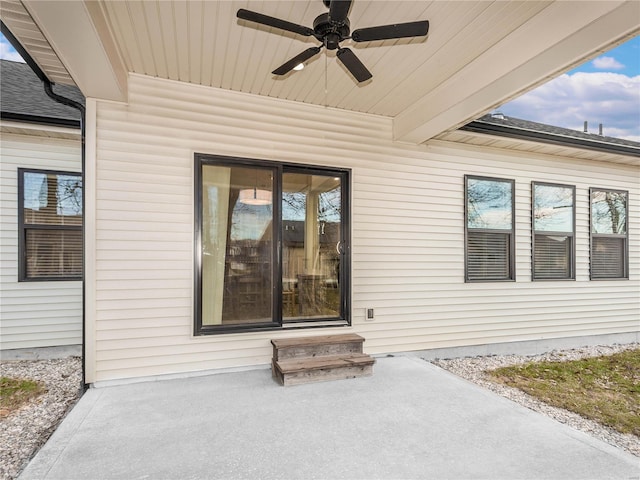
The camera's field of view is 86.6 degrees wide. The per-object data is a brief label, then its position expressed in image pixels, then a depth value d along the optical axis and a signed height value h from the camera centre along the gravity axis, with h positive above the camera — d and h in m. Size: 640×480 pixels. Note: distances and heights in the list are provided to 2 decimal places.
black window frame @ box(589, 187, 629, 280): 5.64 +0.13
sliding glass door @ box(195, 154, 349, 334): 3.61 -0.02
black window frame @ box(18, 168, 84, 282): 4.42 +0.18
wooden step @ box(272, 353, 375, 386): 3.20 -1.21
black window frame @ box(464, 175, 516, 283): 4.79 +0.18
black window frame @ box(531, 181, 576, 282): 5.20 +0.14
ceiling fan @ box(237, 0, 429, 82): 2.07 +1.38
